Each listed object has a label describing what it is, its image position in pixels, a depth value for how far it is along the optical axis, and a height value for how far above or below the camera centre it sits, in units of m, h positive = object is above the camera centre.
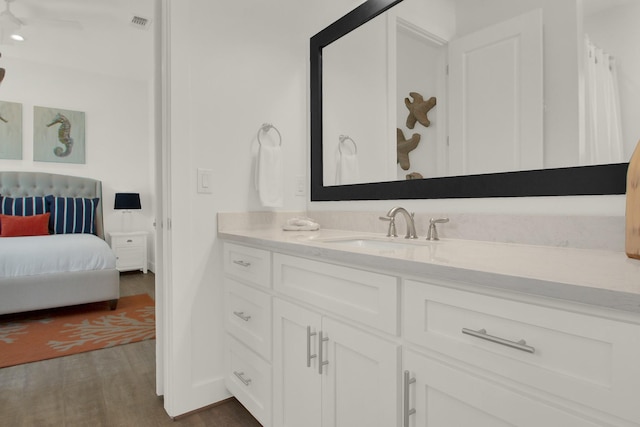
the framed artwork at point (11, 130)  4.36 +0.96
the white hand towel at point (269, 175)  1.94 +0.19
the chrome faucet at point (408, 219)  1.48 -0.03
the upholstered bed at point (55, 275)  2.99 -0.55
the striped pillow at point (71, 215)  4.37 -0.04
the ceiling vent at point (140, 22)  3.25 +1.70
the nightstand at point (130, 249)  4.82 -0.50
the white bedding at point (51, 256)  3.00 -0.38
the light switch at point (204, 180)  1.79 +0.15
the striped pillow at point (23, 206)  4.15 +0.06
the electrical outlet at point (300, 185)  2.19 +0.16
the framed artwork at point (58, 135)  4.56 +0.96
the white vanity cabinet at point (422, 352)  0.60 -0.31
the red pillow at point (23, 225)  3.88 -0.15
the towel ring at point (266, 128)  2.00 +0.46
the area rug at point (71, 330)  2.48 -0.93
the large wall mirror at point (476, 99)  1.06 +0.42
